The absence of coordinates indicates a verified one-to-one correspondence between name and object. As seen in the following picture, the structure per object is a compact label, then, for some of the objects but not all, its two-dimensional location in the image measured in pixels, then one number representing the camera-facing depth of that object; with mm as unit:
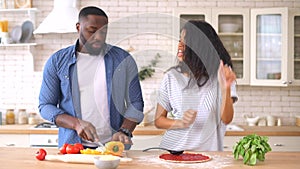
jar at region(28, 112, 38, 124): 5221
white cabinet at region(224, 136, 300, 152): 4793
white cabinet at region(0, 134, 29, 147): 4824
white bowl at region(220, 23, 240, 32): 5008
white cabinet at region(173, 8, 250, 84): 5004
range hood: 4777
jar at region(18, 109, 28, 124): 5255
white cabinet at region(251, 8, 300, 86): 4887
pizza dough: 2679
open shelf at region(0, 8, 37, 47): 5325
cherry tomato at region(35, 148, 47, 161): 2740
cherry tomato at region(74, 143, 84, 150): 2820
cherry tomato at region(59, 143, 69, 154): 2818
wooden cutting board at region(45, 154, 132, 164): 2666
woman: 2857
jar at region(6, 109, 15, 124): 5266
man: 2965
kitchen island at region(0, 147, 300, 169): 2598
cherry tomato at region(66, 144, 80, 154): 2781
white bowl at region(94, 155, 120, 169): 2492
